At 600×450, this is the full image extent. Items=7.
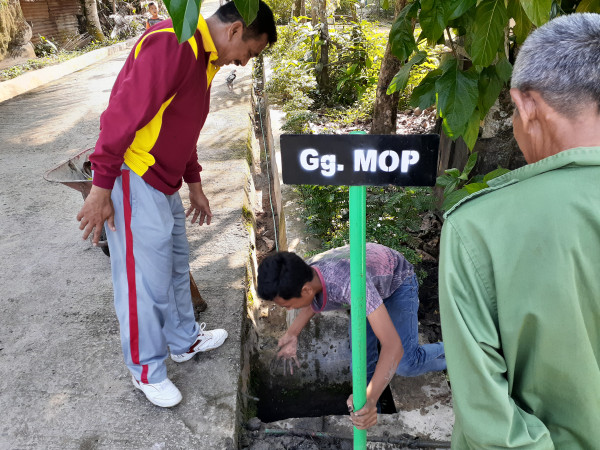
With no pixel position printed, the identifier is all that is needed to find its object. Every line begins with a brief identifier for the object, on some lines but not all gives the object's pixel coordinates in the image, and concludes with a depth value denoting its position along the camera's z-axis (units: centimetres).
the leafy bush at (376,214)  329
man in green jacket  99
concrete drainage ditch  240
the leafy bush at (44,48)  1421
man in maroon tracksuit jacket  186
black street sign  148
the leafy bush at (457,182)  199
